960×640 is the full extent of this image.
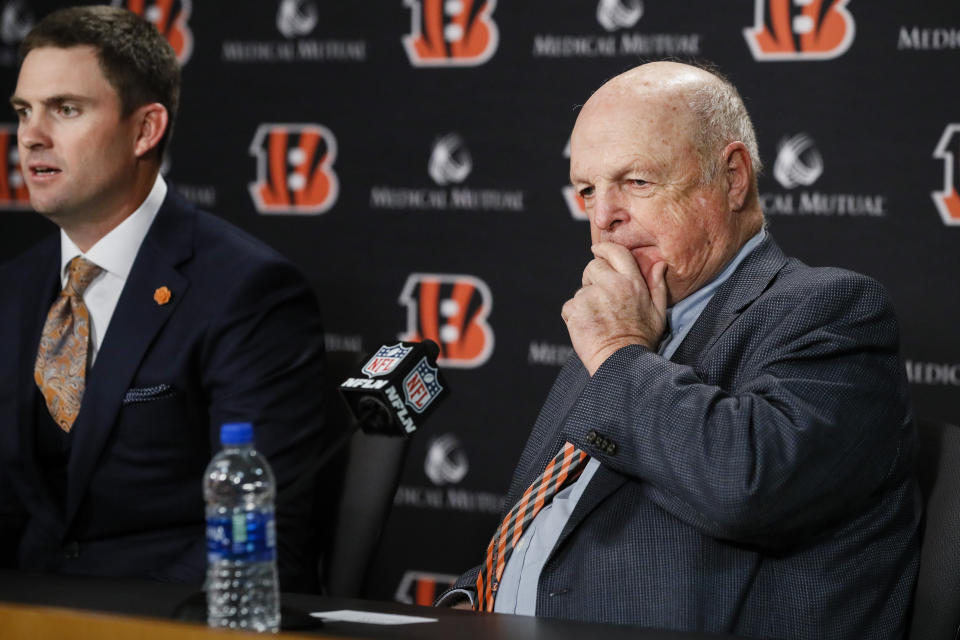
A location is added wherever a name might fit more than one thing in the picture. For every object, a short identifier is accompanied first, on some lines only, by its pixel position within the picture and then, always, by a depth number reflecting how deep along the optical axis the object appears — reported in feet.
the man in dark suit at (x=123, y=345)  15.08
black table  13.23
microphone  13.39
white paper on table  13.34
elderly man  13.74
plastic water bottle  13.19
